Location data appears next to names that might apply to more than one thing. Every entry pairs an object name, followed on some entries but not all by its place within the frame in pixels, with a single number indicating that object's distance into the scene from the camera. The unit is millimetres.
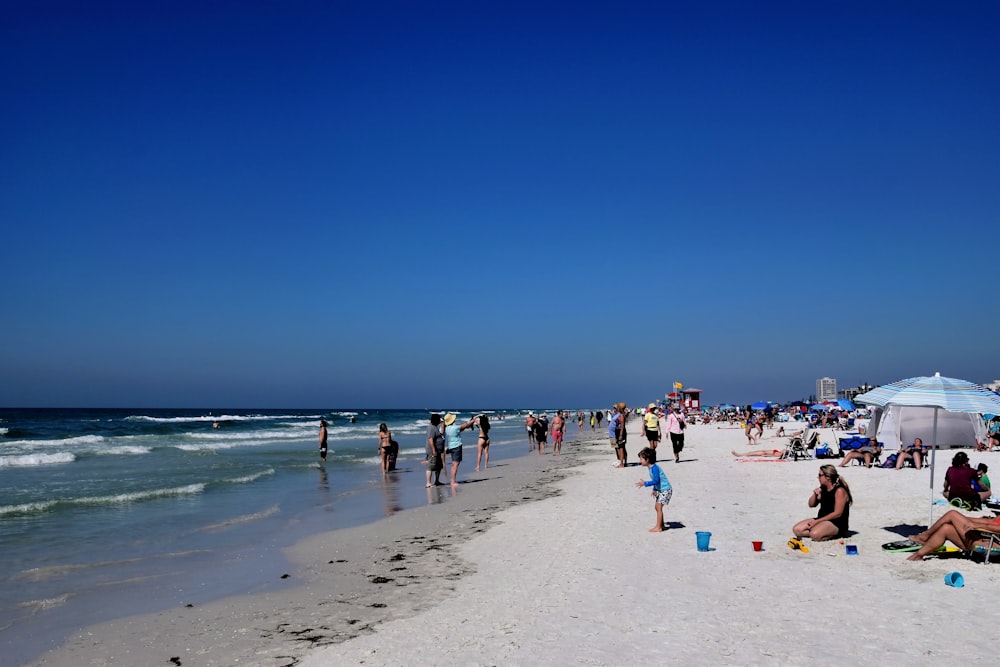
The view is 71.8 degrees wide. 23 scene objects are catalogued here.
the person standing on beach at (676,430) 19911
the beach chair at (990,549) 7500
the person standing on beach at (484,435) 21272
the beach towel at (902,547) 8172
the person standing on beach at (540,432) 29031
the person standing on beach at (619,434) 18812
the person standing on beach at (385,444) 19922
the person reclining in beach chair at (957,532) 7602
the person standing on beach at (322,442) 24094
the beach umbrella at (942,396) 8094
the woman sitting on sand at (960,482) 10281
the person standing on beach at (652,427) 18689
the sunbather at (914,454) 16359
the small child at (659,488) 9742
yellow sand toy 8367
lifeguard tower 72525
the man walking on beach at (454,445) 16531
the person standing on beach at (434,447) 16078
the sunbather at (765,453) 21247
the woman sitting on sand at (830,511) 8836
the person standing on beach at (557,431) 28781
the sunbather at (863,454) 17172
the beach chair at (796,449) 20594
